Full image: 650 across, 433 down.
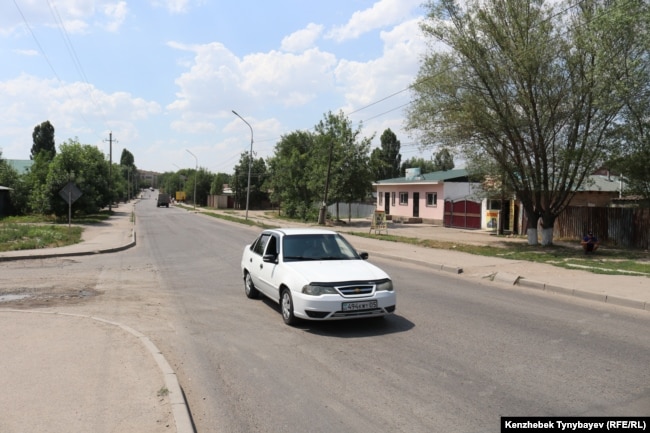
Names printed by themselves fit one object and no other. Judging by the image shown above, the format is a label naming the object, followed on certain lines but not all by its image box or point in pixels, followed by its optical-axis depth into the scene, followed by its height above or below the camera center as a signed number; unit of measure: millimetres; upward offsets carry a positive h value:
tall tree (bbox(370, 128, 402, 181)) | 83438 +9545
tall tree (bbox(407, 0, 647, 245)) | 17562 +4652
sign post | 26984 +546
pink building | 38281 +1357
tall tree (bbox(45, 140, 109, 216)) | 37750 +1989
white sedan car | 7156 -1058
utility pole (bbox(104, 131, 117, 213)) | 52188 +4328
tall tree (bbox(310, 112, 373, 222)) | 39656 +3422
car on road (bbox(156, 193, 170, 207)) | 86875 +811
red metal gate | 33188 -207
